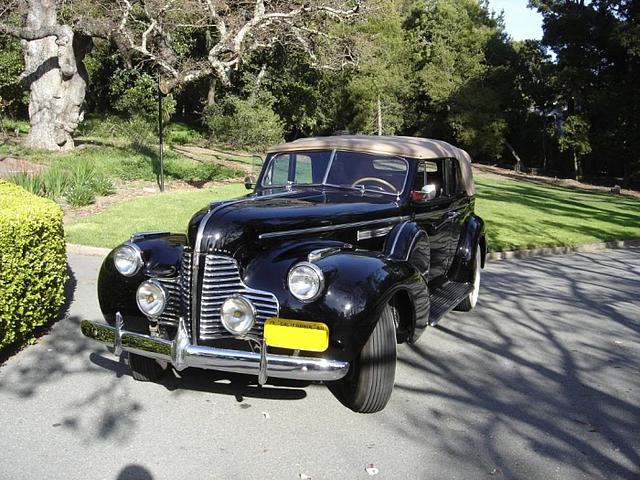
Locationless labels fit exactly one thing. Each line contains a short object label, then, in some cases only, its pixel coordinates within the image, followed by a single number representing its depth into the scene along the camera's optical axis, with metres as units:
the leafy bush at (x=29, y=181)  11.14
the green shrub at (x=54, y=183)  12.09
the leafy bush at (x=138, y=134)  19.69
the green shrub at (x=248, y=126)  21.19
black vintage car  3.60
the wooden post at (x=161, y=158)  14.30
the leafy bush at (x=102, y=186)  13.09
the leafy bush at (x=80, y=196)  11.94
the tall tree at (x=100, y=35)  15.74
